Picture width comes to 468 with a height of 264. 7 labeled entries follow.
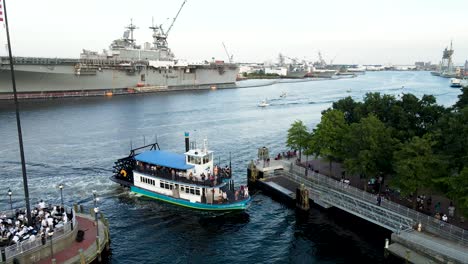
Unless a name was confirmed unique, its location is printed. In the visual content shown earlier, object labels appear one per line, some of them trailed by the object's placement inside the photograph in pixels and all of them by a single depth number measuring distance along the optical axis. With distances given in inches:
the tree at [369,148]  1391.5
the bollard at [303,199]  1491.1
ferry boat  1493.6
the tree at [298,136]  1823.3
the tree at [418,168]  1190.3
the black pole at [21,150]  908.1
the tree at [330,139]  1630.2
